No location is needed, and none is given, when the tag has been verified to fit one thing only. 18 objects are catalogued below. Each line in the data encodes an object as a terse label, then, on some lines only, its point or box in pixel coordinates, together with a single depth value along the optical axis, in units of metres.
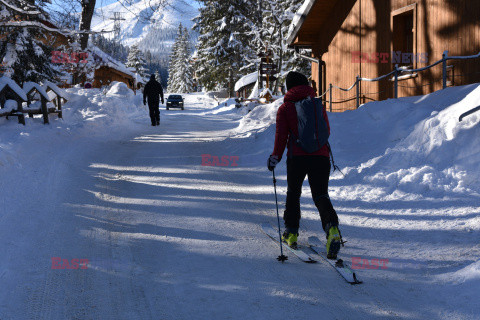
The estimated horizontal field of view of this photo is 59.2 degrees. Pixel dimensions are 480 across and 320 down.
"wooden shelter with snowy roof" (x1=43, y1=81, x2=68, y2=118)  14.96
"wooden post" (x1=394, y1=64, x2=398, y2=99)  11.06
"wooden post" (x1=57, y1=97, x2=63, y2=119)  14.74
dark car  46.97
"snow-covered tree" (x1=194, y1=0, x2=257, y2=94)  42.34
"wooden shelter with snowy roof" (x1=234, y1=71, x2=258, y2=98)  39.16
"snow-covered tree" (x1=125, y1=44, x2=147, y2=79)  84.56
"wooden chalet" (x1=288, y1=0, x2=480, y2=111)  11.00
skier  4.50
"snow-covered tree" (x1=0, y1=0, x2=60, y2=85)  19.27
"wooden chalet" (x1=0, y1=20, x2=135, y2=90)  26.97
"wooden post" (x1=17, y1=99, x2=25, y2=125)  12.30
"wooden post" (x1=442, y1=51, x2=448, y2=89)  9.58
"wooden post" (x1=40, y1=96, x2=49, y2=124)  13.48
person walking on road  16.75
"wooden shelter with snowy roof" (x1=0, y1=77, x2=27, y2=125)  12.05
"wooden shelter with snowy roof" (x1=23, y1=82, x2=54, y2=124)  13.38
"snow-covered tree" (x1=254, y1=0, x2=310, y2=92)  31.08
